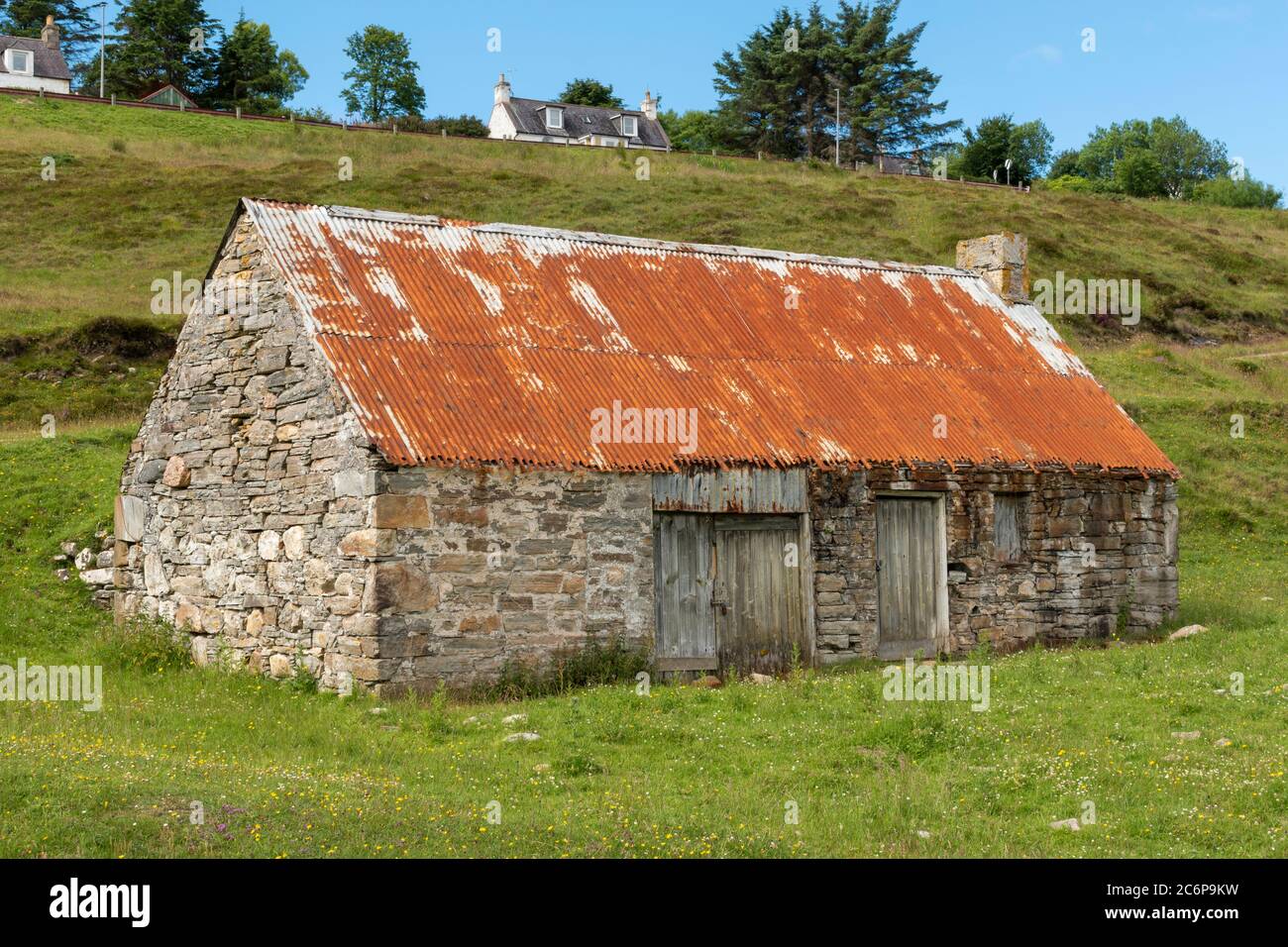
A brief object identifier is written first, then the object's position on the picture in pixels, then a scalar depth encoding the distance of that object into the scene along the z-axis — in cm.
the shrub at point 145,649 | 1519
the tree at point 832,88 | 6575
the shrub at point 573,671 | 1370
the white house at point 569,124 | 7488
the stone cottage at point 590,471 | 1376
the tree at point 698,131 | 6906
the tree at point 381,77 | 8031
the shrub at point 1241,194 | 7338
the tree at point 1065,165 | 8969
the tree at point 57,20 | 7219
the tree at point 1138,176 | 7512
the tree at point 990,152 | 6875
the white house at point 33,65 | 6462
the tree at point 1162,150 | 9175
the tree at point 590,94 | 8231
